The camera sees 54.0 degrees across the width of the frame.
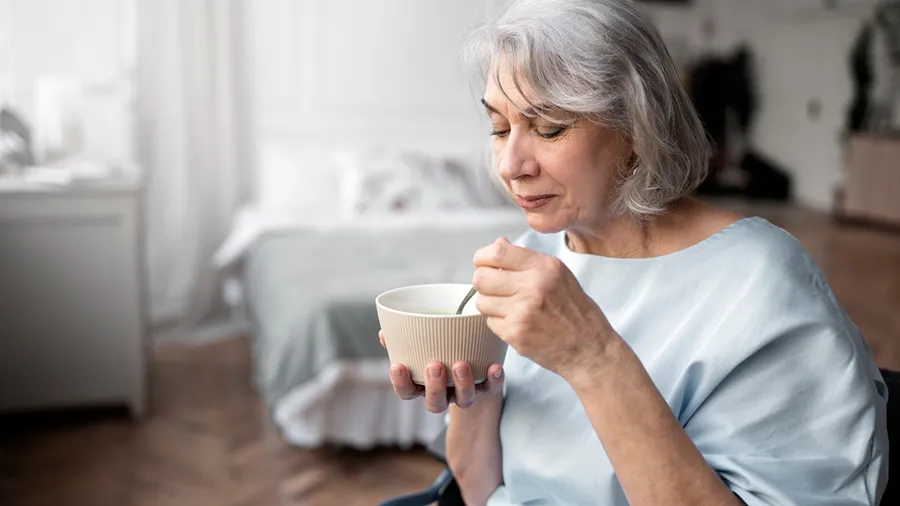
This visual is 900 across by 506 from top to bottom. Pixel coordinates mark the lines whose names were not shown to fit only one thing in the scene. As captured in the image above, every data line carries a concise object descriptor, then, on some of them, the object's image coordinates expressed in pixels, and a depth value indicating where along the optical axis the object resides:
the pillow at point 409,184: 3.82
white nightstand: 2.83
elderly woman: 0.78
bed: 2.51
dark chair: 1.00
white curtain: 3.96
